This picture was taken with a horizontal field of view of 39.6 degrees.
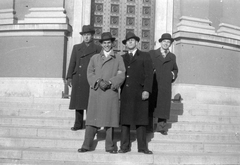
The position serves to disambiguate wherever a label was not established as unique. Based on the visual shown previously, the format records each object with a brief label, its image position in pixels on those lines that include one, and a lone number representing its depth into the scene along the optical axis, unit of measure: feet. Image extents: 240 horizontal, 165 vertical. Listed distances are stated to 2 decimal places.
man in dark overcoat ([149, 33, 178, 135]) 20.81
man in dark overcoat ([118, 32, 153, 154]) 18.28
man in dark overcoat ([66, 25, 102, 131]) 20.71
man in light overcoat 17.93
